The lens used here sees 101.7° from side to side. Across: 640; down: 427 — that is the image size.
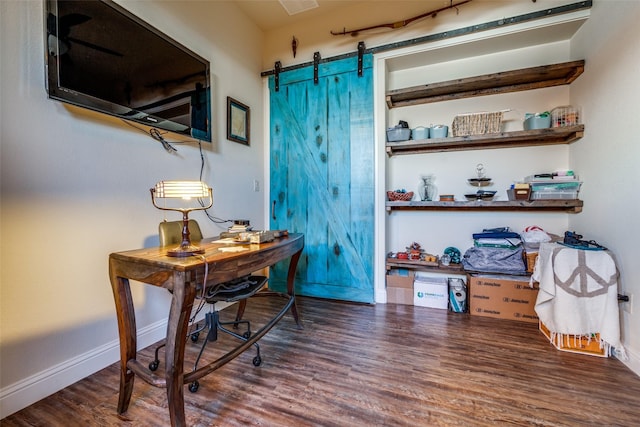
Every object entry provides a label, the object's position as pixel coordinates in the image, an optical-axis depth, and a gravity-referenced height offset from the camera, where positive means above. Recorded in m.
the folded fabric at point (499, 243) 2.36 -0.33
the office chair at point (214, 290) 1.54 -0.50
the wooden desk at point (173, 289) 1.04 -0.34
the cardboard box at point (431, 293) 2.52 -0.84
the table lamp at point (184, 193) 1.25 +0.08
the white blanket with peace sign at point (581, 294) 1.63 -0.58
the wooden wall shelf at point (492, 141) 2.20 +0.62
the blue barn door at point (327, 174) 2.70 +0.37
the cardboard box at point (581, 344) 1.71 -0.93
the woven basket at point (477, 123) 2.34 +0.77
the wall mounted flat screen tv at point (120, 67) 1.34 +0.88
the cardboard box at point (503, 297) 2.22 -0.79
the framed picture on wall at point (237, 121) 2.58 +0.90
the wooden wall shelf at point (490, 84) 2.23 +1.16
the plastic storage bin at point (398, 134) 2.59 +0.74
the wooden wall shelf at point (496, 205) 2.16 +0.01
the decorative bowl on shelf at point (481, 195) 2.45 +0.11
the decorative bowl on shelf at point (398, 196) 2.66 +0.12
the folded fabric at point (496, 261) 2.29 -0.48
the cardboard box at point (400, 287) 2.63 -0.81
